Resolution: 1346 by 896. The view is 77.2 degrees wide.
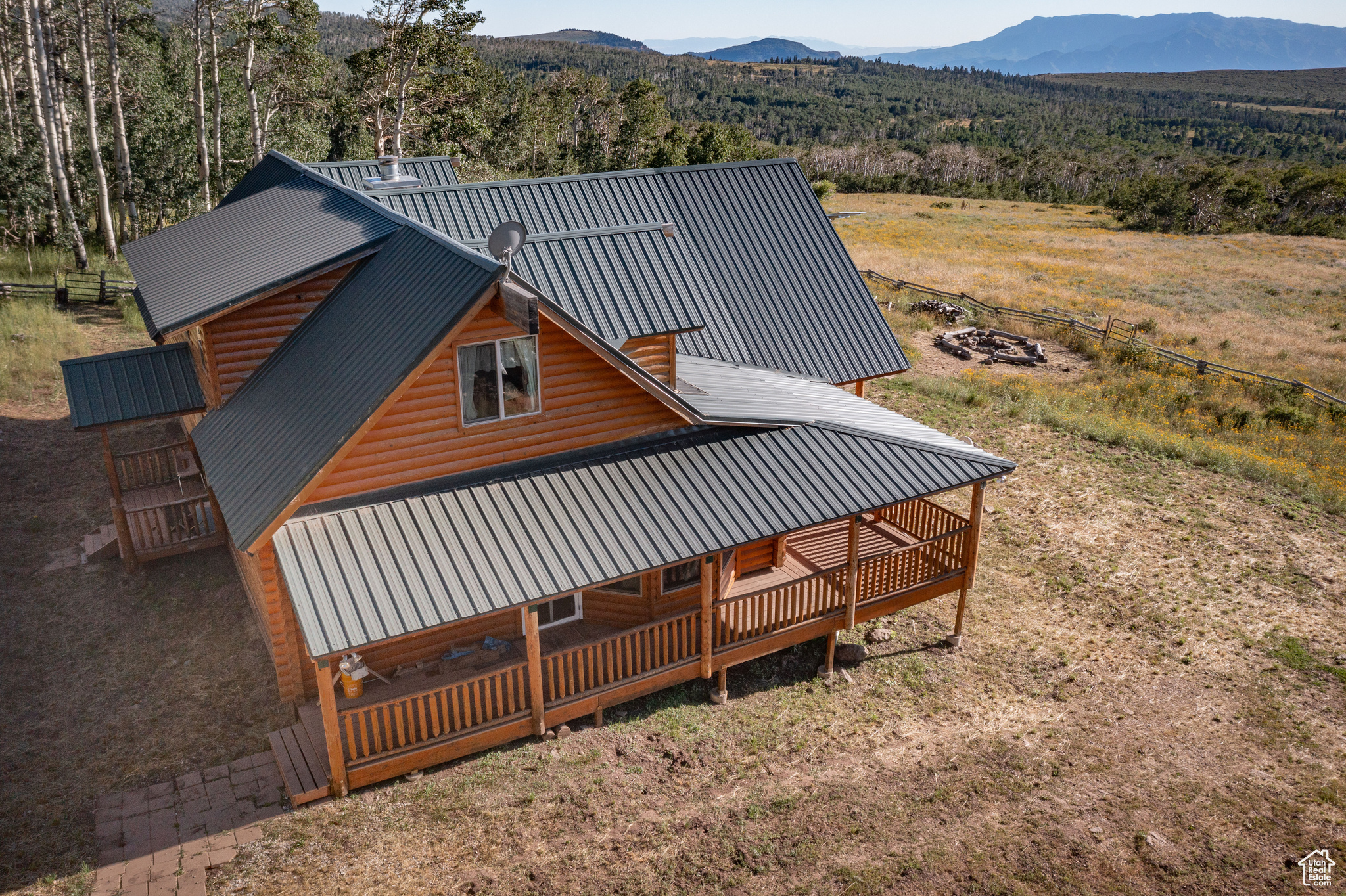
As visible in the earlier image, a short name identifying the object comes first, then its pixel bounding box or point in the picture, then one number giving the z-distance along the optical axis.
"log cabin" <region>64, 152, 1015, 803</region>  10.65
